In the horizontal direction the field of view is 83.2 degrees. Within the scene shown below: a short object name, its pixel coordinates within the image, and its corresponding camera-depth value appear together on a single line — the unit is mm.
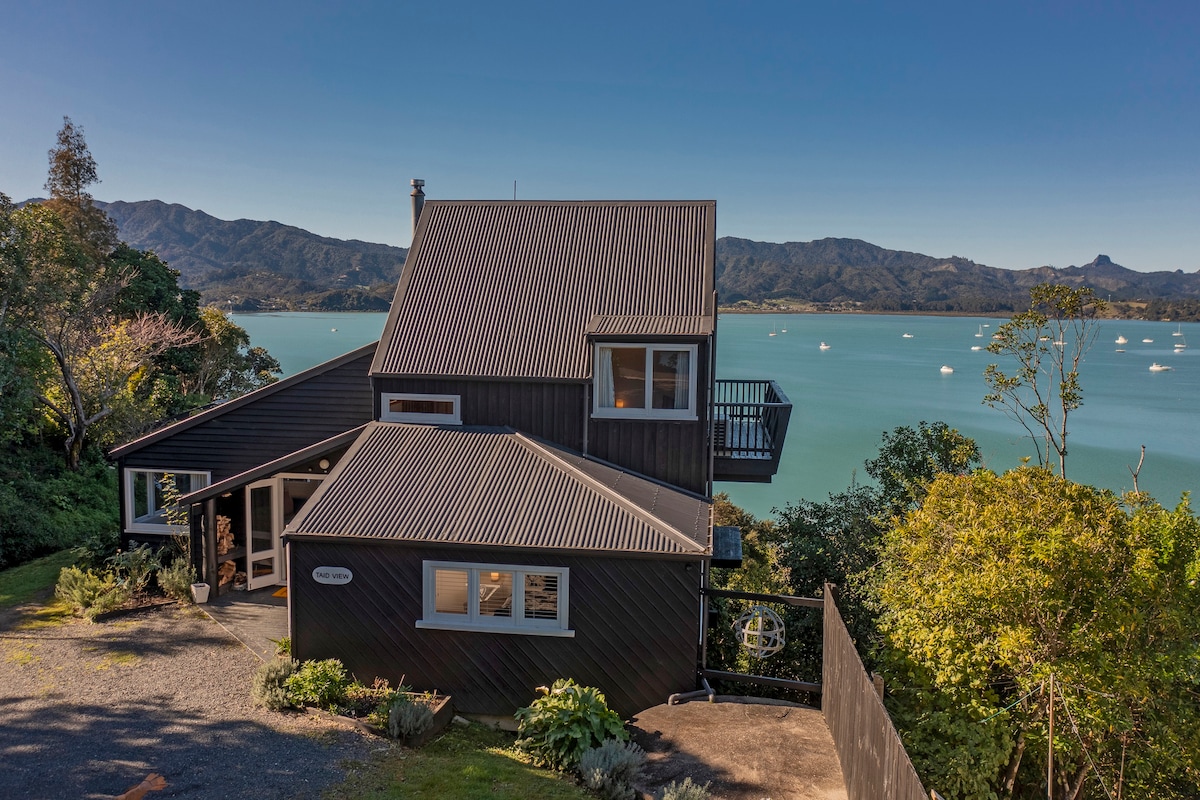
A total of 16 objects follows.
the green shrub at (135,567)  11609
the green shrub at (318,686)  8008
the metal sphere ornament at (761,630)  9102
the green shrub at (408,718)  7488
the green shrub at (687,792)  5973
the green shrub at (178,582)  11422
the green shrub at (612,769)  6523
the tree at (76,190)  27281
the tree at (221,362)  31156
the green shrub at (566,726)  7242
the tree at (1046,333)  15930
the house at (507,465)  8750
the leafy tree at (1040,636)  6898
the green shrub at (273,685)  7938
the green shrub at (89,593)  10942
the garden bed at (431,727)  7535
